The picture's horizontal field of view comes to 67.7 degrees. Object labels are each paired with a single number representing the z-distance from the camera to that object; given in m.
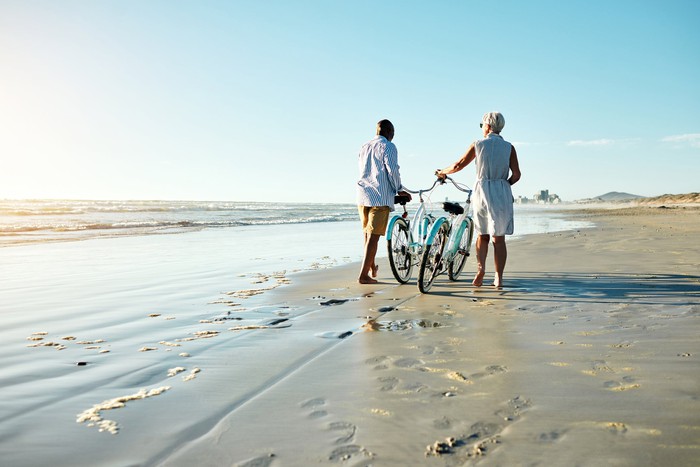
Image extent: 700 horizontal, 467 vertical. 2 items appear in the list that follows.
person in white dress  5.89
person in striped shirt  6.55
